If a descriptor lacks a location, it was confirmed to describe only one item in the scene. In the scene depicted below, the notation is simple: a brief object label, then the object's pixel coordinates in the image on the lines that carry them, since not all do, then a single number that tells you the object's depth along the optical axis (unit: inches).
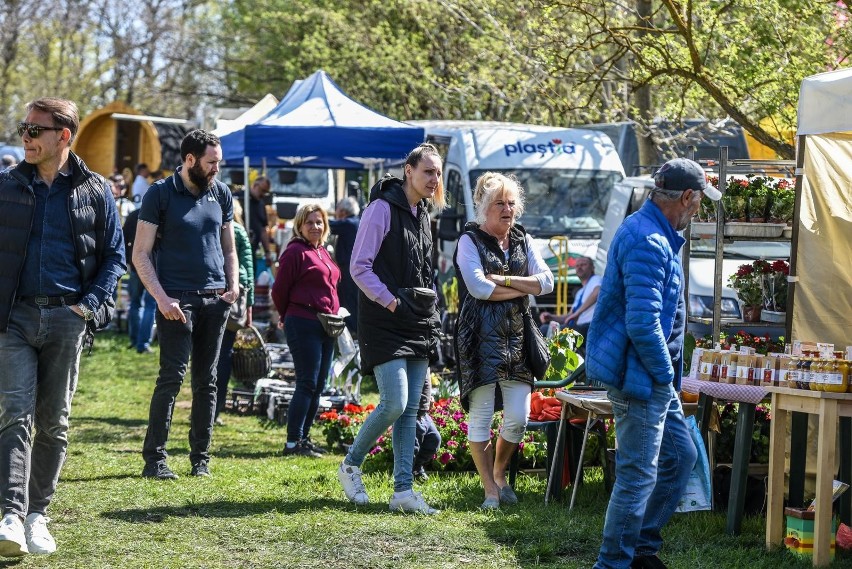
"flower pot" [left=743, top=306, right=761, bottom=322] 561.0
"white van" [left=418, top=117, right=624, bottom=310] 1126.4
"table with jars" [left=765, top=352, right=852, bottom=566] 415.2
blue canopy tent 988.8
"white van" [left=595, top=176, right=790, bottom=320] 827.6
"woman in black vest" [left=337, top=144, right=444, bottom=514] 478.0
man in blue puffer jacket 366.0
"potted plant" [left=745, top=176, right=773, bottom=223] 544.6
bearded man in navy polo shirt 530.4
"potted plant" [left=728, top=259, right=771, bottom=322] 553.4
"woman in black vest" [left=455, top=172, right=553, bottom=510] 485.4
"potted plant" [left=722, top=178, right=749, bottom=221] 546.8
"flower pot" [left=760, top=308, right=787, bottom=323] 537.9
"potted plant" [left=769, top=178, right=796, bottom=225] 543.0
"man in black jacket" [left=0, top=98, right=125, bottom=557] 393.9
